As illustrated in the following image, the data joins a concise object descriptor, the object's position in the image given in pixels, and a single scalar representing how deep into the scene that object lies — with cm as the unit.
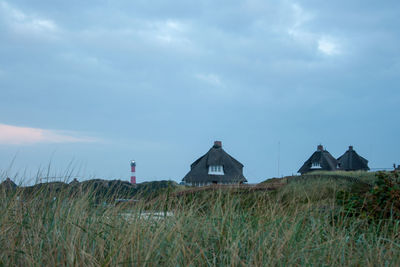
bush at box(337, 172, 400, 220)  718
